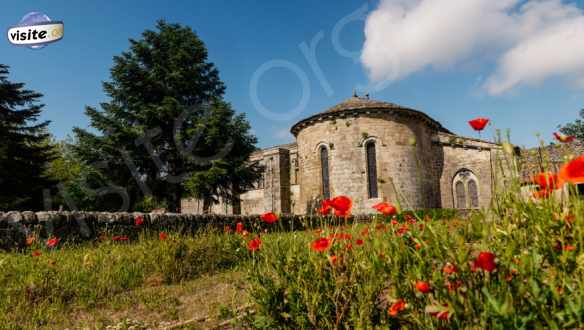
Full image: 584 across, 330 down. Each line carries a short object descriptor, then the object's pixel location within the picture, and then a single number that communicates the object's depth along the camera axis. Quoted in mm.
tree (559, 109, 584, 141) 45656
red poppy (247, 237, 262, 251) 2994
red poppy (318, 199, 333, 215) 2528
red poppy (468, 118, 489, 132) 2281
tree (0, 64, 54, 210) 16656
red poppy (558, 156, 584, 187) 1673
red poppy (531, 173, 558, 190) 2030
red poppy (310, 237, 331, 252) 2349
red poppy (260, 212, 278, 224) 3204
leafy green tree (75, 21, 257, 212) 16531
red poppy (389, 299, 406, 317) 2015
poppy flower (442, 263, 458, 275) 1892
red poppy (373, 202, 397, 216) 2139
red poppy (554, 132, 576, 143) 2275
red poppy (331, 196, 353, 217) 2412
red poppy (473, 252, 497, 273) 1647
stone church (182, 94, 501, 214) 19938
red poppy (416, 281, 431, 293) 1819
